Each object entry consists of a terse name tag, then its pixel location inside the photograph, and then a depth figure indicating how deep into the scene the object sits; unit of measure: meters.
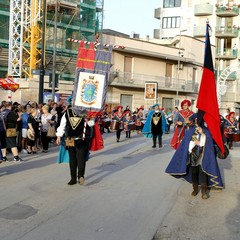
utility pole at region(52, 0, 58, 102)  15.92
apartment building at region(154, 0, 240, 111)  42.73
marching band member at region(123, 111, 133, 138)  15.47
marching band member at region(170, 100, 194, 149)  8.09
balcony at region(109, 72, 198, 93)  30.44
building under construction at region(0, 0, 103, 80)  24.40
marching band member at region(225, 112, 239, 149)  12.63
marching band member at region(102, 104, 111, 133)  18.19
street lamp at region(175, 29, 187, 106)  34.51
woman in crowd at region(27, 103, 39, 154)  9.97
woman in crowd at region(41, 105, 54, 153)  10.62
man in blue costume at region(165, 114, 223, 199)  5.63
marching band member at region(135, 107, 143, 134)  18.95
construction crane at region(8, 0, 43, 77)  24.11
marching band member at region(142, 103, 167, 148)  12.43
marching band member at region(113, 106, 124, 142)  14.38
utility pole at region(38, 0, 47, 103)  14.63
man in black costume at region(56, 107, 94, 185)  6.21
